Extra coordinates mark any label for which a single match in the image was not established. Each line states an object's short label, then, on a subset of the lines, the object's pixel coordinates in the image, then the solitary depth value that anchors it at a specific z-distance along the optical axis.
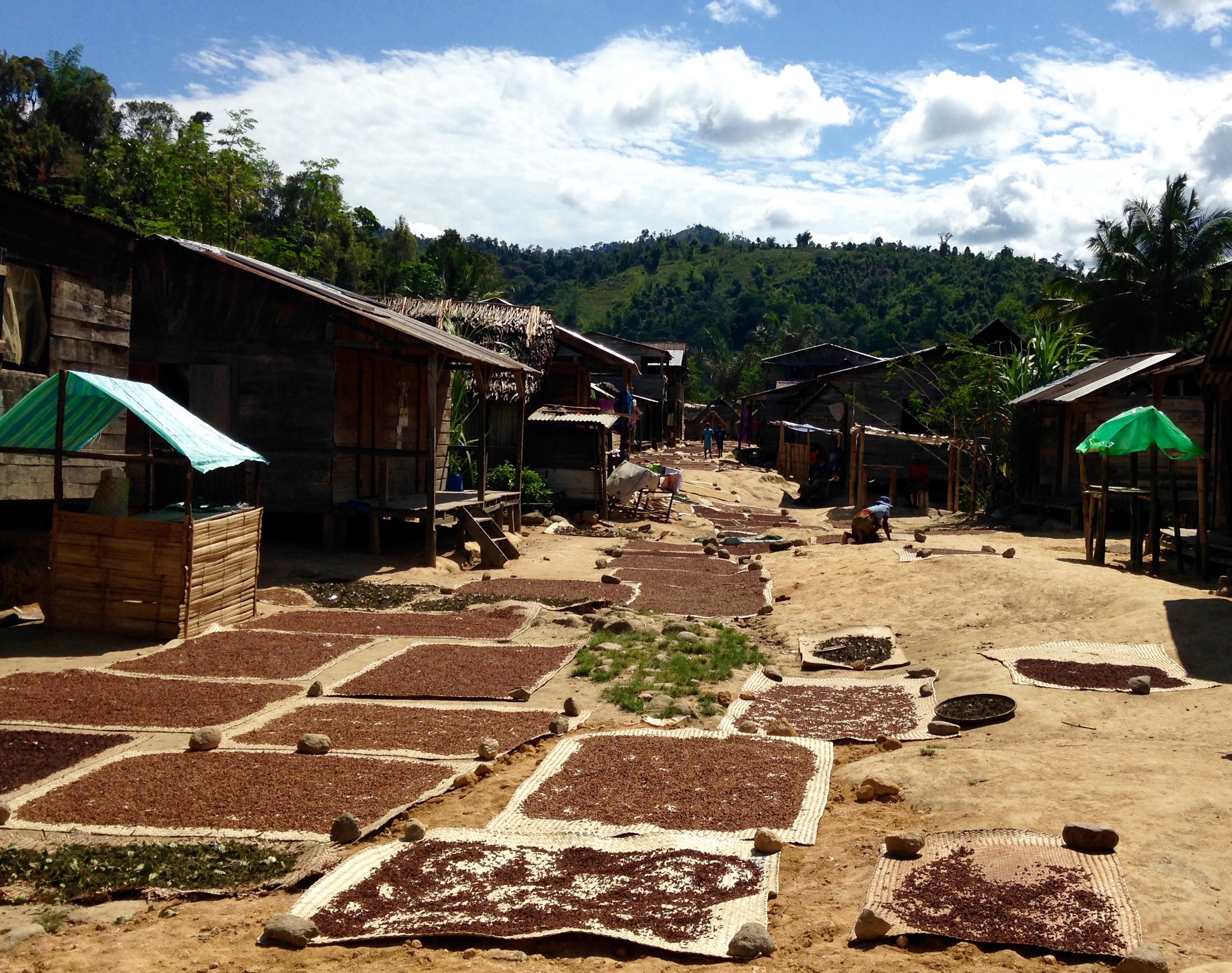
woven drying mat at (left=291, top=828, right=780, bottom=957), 4.28
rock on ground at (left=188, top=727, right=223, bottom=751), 6.76
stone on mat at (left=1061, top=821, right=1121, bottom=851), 4.67
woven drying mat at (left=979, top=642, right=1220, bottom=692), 8.70
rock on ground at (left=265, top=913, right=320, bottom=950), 4.23
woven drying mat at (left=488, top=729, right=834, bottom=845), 5.49
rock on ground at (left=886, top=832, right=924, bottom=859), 4.85
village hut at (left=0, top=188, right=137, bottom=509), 11.20
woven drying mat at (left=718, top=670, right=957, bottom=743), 7.58
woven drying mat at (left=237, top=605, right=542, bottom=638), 11.15
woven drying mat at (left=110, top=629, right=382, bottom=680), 9.05
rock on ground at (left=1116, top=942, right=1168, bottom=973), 3.66
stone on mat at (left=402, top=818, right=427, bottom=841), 5.32
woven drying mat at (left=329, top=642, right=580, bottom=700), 8.54
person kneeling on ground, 18.77
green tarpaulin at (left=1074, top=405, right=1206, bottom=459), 13.53
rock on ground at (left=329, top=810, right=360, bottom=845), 5.32
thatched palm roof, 22.75
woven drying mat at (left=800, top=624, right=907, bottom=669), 10.01
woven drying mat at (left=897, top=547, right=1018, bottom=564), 14.98
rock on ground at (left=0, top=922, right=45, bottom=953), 4.26
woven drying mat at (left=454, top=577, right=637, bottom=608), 13.21
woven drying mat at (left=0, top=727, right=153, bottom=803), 6.15
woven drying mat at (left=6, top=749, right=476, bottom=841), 5.49
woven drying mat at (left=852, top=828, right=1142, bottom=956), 4.02
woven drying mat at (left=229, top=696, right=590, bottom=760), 7.01
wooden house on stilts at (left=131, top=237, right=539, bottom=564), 15.27
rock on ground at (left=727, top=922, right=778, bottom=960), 4.08
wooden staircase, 16.28
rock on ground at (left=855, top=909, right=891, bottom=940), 4.13
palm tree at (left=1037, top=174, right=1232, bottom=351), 34.66
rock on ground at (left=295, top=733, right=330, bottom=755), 6.71
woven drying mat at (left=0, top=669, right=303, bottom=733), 7.42
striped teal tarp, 10.12
